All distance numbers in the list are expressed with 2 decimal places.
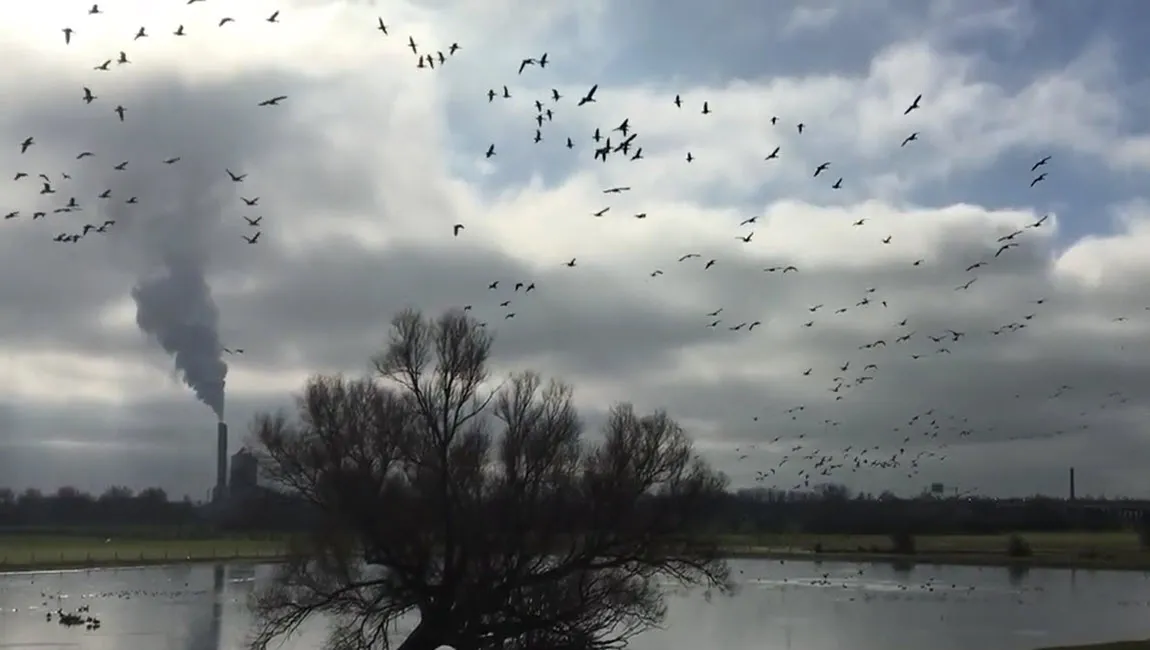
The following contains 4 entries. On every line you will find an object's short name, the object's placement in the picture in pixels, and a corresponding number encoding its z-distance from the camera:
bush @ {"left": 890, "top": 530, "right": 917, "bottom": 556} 115.94
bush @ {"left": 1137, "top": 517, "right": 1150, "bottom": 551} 122.54
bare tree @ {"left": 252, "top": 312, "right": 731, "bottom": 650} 29.50
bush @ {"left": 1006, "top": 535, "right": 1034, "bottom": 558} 109.31
